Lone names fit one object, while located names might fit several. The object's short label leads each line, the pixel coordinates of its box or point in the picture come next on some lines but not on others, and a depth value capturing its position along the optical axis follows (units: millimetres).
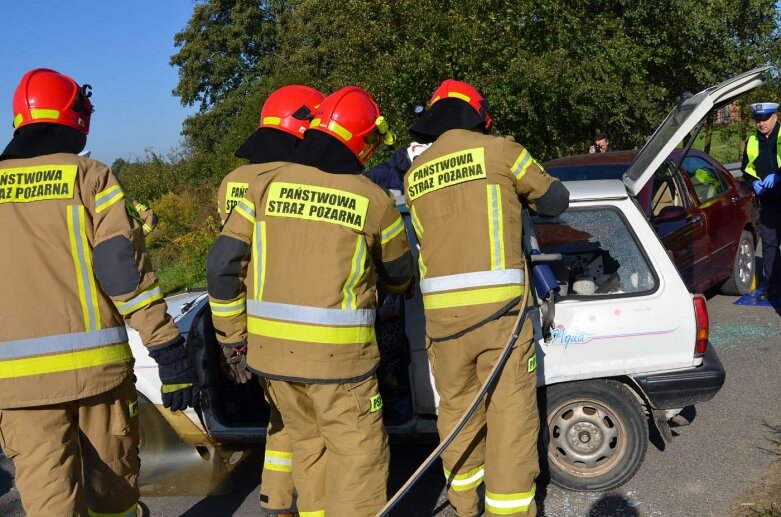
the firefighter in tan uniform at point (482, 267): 3402
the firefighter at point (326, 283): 3039
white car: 3932
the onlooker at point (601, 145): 9336
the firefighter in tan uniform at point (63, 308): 2951
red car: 6066
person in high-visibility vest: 6594
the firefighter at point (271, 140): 4492
